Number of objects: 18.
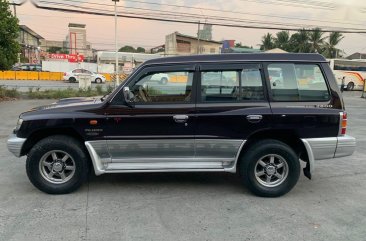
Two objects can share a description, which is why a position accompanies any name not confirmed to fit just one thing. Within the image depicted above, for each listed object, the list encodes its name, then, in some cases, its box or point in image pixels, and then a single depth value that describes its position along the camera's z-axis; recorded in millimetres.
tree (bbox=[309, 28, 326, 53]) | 61156
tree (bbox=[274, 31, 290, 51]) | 64806
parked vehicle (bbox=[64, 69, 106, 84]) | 36031
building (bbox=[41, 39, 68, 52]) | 131750
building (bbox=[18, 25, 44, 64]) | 87238
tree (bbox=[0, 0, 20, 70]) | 14516
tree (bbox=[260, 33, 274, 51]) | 69481
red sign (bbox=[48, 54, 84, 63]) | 55975
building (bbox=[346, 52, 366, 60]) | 81425
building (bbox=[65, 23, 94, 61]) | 95606
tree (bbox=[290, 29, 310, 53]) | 61891
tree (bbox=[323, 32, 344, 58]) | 61375
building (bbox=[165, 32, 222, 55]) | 60312
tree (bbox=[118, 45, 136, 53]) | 107375
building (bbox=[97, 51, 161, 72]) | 51562
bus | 36094
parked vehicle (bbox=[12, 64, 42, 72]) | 51200
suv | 4684
